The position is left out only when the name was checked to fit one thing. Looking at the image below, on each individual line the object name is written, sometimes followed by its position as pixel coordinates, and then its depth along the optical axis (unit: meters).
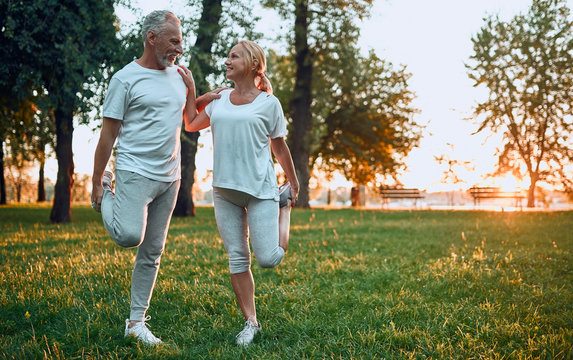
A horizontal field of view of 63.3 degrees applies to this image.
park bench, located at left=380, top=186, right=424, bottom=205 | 25.47
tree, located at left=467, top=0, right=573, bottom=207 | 24.67
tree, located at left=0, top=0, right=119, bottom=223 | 11.41
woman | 3.36
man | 3.23
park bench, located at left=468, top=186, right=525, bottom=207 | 24.85
